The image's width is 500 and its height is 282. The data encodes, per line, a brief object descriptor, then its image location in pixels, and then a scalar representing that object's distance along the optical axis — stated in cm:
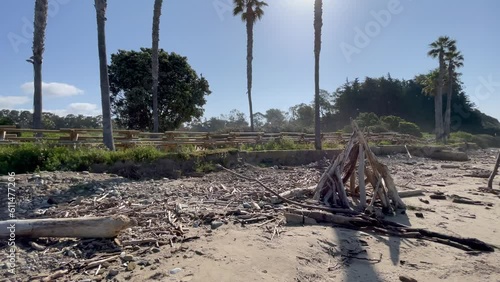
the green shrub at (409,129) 3734
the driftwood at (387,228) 581
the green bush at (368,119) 3894
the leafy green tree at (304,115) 5362
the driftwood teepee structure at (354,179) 734
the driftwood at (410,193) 903
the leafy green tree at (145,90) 2288
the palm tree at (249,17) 2395
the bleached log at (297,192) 770
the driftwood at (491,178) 1117
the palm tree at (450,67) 3413
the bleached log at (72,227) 467
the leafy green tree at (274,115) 7156
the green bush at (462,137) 3655
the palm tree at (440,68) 3262
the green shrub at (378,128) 3387
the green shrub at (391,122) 3759
